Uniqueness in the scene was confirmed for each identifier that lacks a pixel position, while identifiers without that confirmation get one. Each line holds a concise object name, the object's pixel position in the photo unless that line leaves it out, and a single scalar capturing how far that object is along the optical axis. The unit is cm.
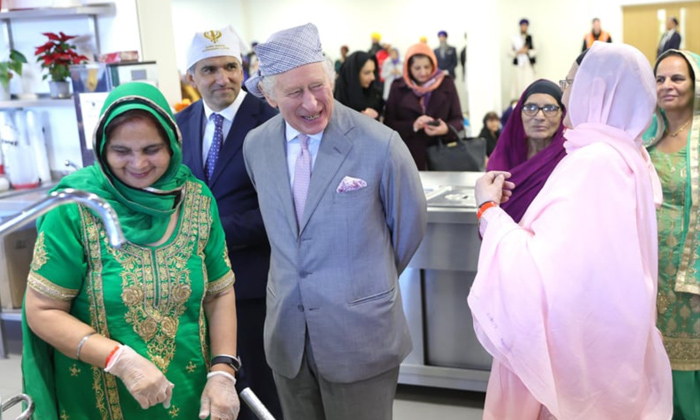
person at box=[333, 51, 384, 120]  553
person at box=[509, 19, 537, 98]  1297
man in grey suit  209
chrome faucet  105
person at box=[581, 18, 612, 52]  1206
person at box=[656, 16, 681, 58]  1177
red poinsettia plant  437
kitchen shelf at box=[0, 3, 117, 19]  431
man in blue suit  255
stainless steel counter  331
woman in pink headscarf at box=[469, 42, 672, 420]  171
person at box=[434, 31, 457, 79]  1230
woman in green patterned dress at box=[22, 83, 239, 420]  164
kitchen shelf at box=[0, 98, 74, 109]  444
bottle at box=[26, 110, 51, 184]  461
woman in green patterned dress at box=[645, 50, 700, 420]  256
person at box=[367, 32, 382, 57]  1291
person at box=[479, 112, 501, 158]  740
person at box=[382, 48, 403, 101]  1270
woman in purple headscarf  266
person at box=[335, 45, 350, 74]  1332
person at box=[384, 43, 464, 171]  493
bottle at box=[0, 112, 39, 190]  452
